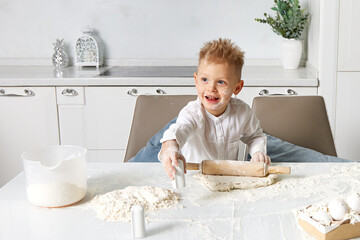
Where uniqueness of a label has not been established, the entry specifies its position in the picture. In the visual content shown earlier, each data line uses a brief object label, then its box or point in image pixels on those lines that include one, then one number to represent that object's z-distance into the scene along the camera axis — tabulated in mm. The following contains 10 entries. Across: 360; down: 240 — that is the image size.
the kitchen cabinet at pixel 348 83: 2725
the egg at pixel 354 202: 1112
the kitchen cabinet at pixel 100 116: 2928
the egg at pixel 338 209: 1084
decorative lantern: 3342
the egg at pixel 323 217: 1066
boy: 1551
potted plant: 3064
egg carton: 1047
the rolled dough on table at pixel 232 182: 1354
